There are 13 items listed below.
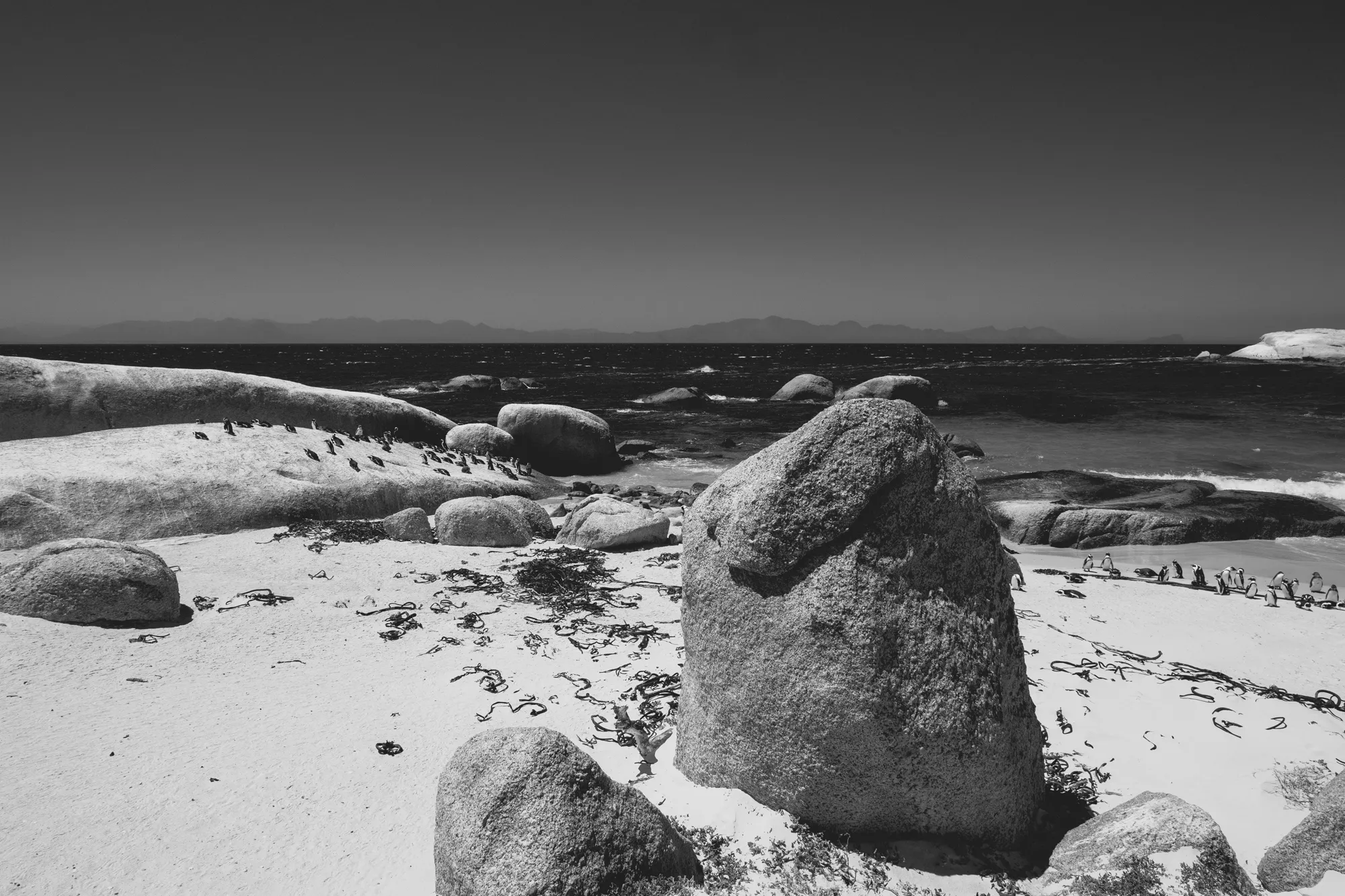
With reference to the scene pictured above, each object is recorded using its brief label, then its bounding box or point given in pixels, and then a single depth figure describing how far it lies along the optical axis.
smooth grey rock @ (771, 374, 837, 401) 42.03
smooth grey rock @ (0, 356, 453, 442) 12.52
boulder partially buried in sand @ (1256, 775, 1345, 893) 3.37
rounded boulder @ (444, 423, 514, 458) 17.70
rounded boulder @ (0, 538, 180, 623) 6.54
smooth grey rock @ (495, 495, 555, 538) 11.20
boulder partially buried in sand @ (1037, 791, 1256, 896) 3.38
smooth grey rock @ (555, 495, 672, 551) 10.34
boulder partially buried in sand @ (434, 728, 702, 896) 3.27
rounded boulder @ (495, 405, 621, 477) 19.67
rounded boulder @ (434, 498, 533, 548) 10.27
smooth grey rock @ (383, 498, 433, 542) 10.41
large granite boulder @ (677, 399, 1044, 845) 3.78
